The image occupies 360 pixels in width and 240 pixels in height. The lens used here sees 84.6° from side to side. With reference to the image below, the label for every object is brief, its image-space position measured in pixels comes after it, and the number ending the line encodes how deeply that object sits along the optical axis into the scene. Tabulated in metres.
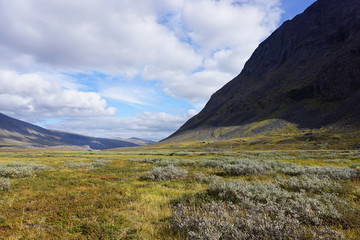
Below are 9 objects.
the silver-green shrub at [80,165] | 29.12
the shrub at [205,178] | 16.54
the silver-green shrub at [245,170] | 19.50
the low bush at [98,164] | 31.29
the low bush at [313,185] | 11.48
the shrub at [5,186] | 14.38
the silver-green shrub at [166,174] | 18.17
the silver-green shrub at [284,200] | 7.43
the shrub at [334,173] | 15.73
